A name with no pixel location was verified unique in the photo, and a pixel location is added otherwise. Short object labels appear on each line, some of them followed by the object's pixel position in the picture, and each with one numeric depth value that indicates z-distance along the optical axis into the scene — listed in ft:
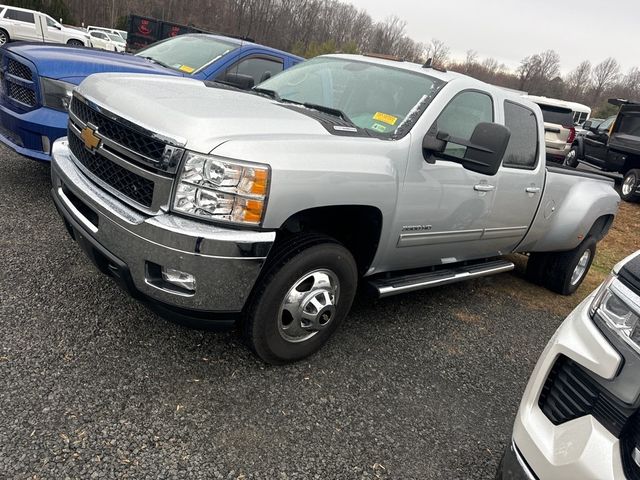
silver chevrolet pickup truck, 7.47
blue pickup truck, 13.56
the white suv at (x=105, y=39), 91.34
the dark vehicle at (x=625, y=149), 36.42
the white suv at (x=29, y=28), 82.27
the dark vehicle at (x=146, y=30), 73.94
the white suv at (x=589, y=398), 5.03
